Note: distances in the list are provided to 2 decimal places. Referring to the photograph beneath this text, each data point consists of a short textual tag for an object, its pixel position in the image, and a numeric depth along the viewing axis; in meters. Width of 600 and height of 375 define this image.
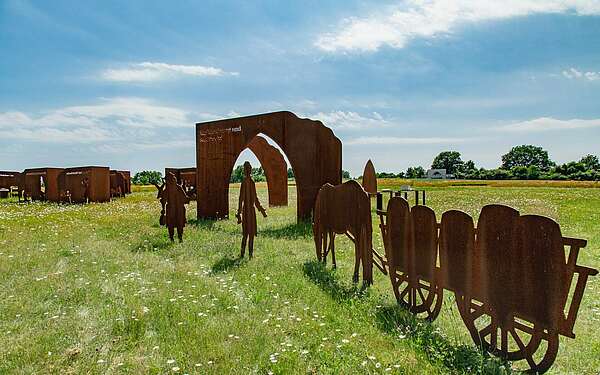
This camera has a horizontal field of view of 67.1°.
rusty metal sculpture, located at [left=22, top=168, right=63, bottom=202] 30.86
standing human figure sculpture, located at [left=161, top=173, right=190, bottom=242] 12.30
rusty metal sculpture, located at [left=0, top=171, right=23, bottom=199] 37.19
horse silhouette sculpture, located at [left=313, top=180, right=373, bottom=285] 7.59
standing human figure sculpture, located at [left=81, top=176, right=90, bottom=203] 29.25
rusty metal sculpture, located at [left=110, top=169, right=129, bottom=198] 36.34
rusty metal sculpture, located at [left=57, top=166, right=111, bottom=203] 29.45
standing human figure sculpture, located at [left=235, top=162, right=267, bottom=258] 10.12
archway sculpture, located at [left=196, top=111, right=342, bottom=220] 16.48
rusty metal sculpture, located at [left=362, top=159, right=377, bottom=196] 27.98
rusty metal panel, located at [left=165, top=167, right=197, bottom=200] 27.75
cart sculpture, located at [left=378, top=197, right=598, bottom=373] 4.08
